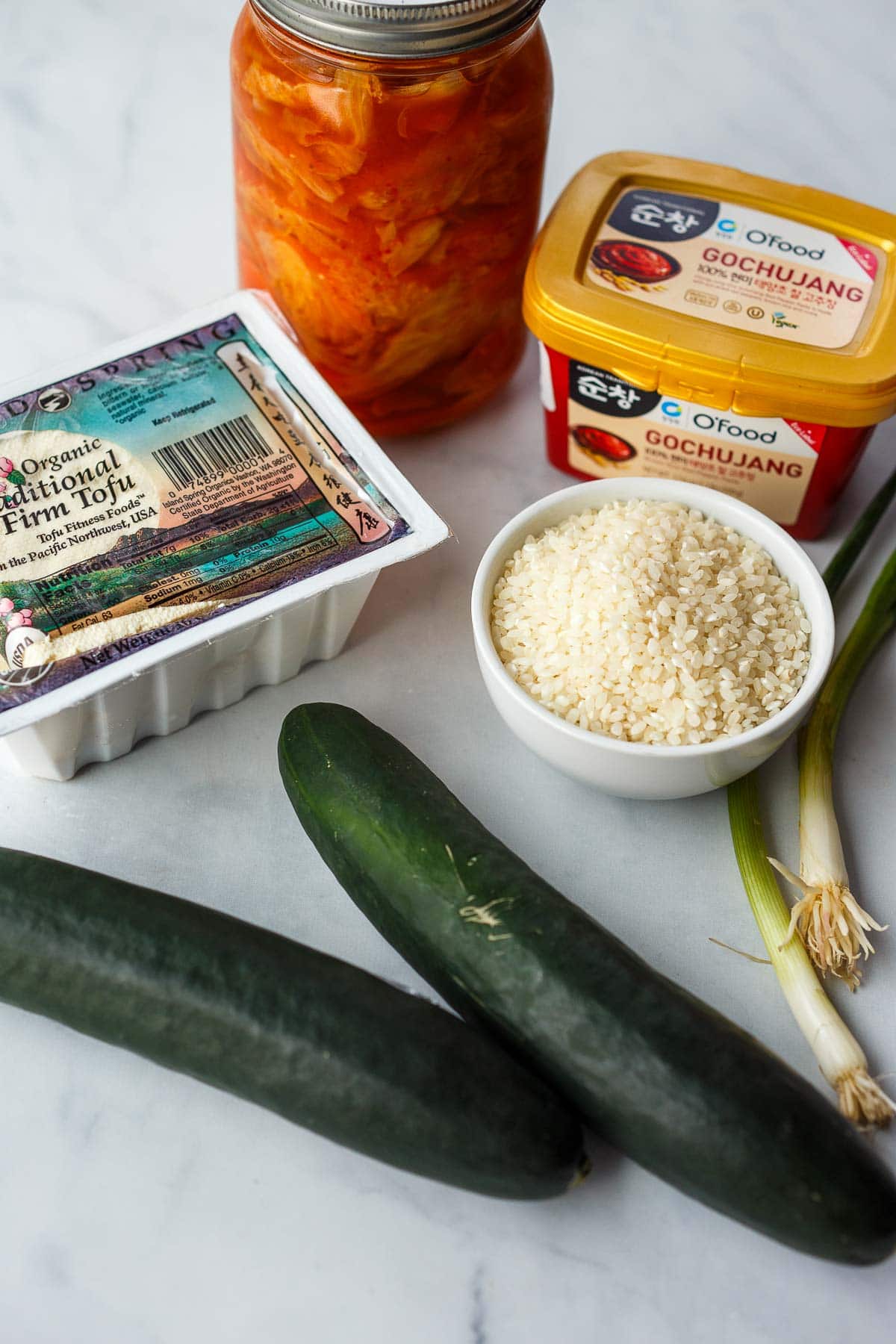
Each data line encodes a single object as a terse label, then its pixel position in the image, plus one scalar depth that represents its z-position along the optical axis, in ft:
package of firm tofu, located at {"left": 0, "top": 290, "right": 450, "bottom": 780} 1.94
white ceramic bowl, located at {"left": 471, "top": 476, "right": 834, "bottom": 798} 1.92
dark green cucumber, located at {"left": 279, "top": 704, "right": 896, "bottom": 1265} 1.74
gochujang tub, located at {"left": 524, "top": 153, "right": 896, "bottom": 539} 2.06
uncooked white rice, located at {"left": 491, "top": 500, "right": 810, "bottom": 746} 1.94
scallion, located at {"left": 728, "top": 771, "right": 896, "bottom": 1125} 1.86
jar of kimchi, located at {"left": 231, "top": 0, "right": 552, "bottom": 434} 1.99
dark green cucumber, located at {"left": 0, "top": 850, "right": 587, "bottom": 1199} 1.76
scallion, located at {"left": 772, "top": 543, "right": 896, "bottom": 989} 1.94
